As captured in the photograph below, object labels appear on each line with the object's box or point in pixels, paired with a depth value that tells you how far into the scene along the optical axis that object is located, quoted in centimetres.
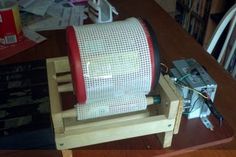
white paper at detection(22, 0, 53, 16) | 131
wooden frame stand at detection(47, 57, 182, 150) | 62
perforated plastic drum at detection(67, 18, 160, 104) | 58
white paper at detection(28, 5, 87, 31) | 123
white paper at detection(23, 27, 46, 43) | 115
